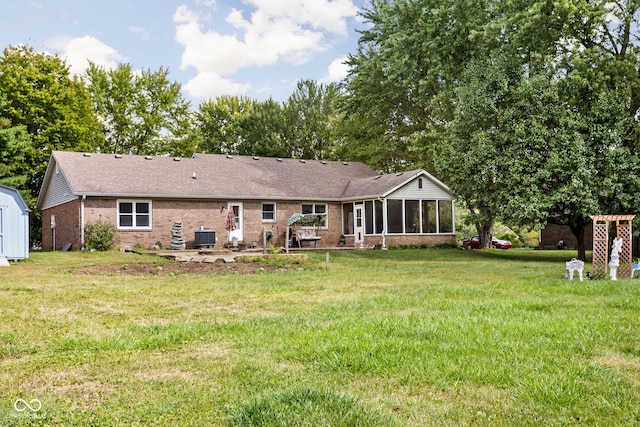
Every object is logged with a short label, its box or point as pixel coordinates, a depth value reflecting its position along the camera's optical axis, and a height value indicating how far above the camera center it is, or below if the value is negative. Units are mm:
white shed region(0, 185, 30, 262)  17062 +282
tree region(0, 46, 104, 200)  33656 +8051
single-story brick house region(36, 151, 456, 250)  24422 +1387
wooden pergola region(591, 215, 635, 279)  12437 -641
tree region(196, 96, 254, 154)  46875 +8743
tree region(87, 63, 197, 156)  43125 +9648
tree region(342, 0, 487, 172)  24062 +7315
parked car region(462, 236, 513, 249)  32378 -1173
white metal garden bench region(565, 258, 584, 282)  11656 -954
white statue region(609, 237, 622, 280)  11873 -820
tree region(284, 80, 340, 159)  45406 +8993
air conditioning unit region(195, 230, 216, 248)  24500 -370
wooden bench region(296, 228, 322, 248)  26125 -344
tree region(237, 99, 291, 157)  43656 +8019
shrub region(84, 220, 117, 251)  22703 -160
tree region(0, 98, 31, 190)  30078 +4730
